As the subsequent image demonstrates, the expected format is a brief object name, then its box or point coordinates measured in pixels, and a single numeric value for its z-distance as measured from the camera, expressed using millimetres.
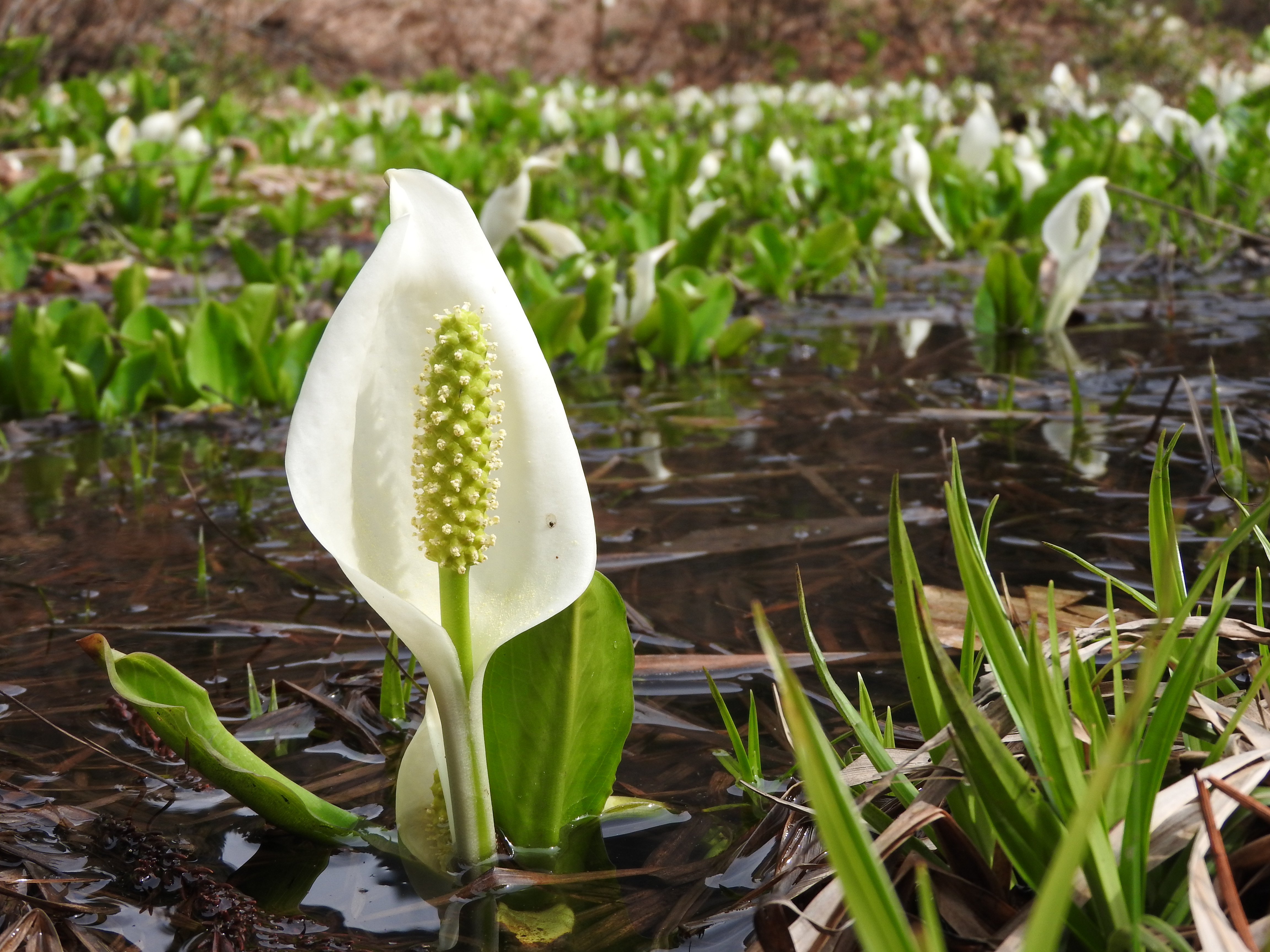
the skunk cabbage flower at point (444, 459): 833
